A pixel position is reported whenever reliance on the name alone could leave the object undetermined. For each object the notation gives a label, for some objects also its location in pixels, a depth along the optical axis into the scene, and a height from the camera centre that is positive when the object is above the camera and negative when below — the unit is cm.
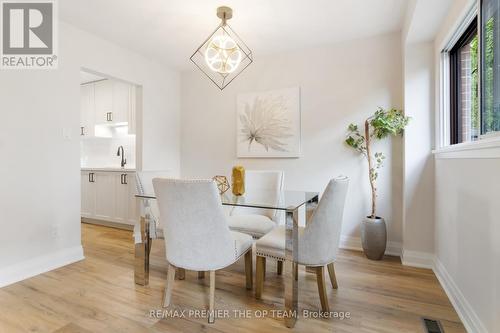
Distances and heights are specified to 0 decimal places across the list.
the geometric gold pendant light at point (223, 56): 229 +136
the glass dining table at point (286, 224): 167 -42
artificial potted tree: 268 +17
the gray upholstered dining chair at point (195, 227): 155 -37
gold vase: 224 -11
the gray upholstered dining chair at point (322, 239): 167 -48
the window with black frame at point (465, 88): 187 +64
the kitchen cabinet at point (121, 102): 421 +106
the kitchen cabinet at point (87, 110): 463 +103
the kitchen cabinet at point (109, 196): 385 -44
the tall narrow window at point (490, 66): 144 +58
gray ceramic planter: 270 -73
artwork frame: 335 +58
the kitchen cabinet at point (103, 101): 439 +114
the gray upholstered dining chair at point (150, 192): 227 -21
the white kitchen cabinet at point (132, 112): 411 +88
